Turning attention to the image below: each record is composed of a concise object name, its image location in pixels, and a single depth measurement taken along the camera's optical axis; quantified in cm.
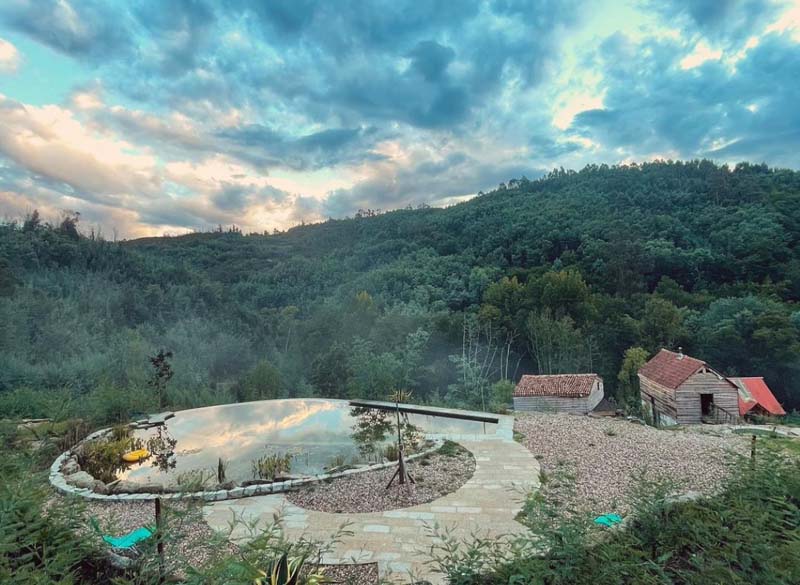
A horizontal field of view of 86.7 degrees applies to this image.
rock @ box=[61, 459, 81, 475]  648
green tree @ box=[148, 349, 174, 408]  1072
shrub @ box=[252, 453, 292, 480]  618
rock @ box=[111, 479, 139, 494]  561
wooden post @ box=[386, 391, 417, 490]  540
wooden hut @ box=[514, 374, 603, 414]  1197
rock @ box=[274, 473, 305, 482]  568
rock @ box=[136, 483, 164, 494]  546
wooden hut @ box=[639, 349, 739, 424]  1116
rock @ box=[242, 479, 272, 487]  562
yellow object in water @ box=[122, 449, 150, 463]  721
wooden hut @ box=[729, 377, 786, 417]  1266
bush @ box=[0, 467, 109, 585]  214
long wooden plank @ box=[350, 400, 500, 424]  966
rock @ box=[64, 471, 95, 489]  586
